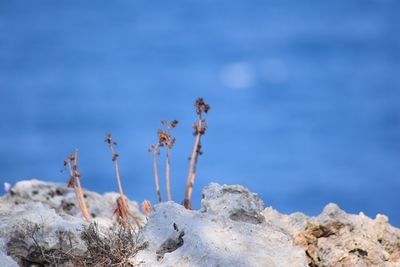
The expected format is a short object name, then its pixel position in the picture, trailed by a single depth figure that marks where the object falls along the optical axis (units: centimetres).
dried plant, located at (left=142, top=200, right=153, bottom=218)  1695
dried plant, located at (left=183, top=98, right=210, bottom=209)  1747
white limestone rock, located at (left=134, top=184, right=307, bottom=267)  1167
